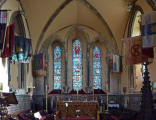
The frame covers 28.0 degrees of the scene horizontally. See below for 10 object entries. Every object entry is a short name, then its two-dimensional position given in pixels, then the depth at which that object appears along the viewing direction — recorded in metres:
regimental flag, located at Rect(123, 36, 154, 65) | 14.47
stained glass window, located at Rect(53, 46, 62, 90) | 24.61
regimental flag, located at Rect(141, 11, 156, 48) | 12.40
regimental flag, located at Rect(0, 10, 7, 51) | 13.65
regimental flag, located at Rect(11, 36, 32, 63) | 16.99
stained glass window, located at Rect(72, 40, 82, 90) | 24.62
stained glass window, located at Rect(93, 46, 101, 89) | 24.54
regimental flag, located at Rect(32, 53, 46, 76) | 21.93
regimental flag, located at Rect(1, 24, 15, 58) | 14.77
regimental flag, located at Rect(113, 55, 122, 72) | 21.75
